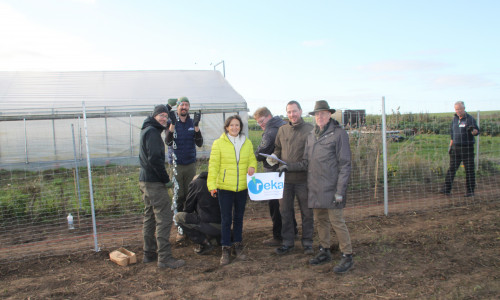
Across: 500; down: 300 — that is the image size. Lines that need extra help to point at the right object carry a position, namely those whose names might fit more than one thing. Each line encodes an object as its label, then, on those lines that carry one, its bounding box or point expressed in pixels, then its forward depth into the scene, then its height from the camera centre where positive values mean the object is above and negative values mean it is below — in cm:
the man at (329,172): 391 -50
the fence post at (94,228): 474 -122
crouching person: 465 -107
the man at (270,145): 498 -18
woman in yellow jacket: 430 -47
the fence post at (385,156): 607 -53
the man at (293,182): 453 -67
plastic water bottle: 582 -132
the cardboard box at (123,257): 432 -147
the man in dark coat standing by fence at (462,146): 731 -51
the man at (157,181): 413 -53
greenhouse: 1381 +136
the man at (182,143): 504 -10
